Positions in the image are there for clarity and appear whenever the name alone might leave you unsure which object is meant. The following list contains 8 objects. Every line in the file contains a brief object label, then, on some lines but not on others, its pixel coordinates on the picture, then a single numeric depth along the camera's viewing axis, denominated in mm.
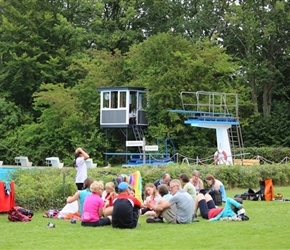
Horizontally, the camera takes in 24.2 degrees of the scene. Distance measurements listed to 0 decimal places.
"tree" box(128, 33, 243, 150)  43531
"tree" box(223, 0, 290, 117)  47625
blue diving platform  37062
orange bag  20391
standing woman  17281
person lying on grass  14930
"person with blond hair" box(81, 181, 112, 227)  13969
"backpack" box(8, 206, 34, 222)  15219
